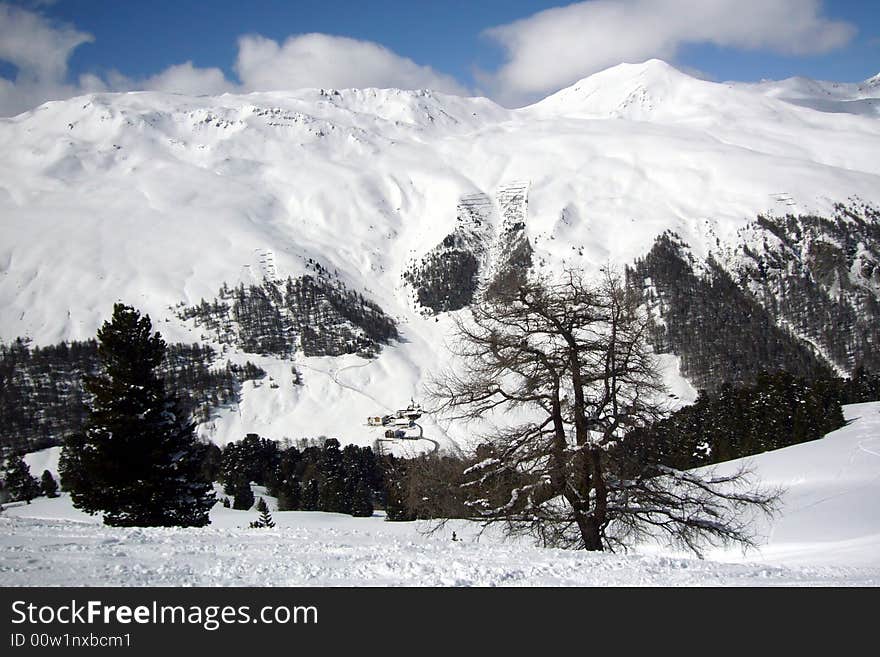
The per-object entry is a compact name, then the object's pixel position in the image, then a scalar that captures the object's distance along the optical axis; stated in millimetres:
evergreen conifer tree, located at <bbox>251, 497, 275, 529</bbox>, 46188
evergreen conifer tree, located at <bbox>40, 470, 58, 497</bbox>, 80325
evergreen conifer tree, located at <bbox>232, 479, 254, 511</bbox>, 79688
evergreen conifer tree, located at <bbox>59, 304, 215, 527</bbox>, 21984
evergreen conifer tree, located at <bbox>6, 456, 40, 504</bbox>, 70688
